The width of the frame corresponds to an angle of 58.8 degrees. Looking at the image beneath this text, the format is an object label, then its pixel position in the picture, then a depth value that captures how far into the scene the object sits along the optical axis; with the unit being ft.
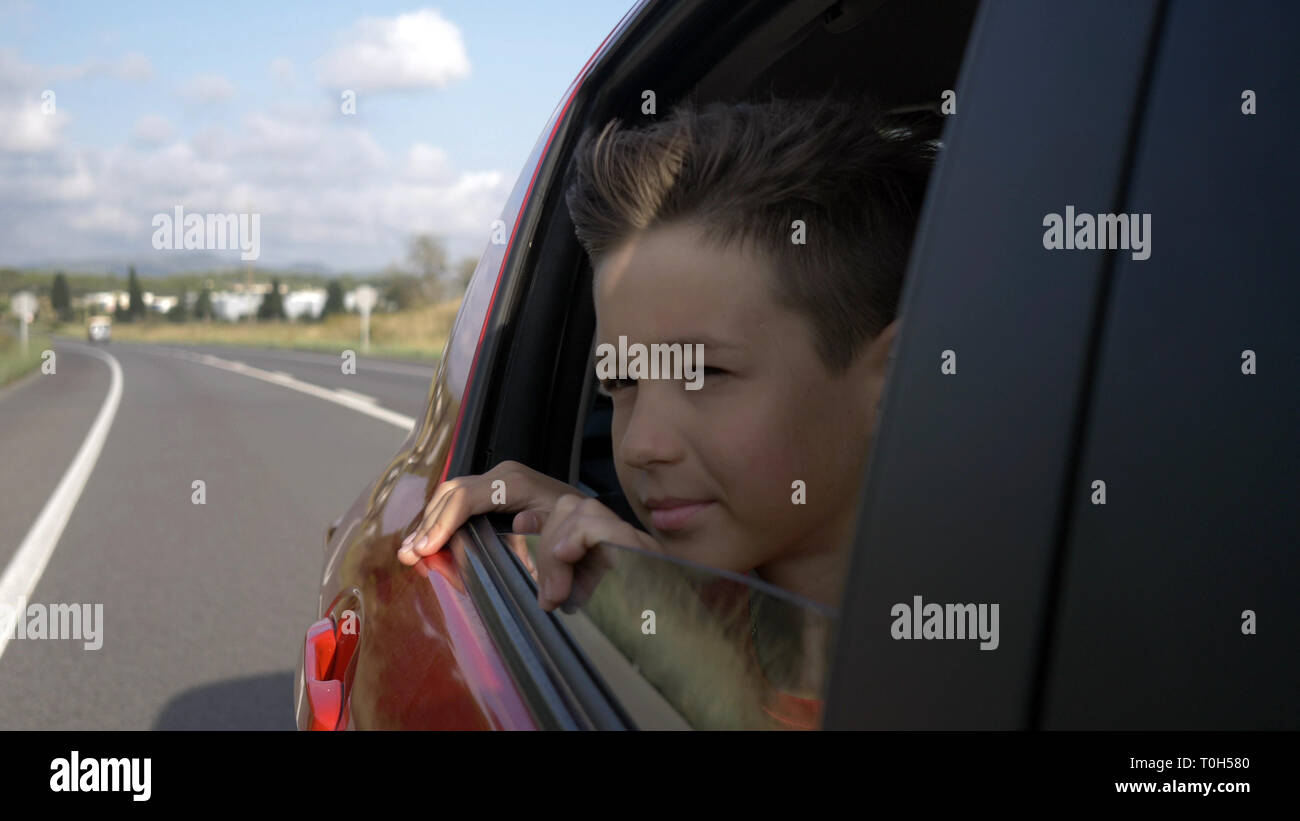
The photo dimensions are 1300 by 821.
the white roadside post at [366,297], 121.39
